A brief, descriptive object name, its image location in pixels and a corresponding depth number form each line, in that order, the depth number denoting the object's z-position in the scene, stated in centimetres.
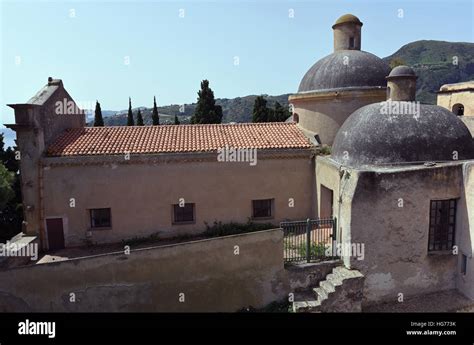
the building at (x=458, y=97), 2409
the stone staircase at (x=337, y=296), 1163
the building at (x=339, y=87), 1725
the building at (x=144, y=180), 1540
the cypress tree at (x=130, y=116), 4520
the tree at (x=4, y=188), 1723
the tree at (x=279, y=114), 4595
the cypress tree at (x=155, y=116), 4450
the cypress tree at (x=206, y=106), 4150
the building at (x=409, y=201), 1208
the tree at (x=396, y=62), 3123
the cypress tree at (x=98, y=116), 4078
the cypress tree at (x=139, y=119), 4406
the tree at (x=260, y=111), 4422
